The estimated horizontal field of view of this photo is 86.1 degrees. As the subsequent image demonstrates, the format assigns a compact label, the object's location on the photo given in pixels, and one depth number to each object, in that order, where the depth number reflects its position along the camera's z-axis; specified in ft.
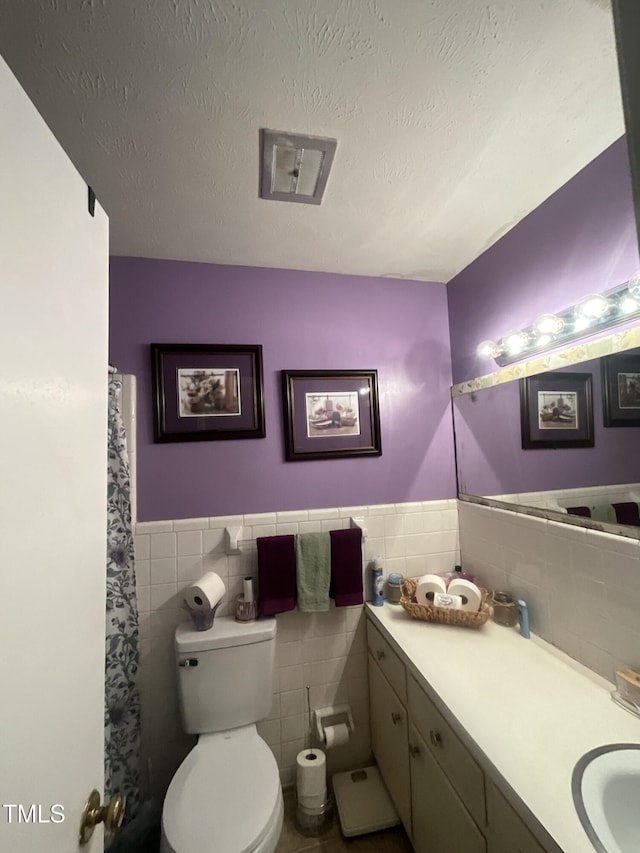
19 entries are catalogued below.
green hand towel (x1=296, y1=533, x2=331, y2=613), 5.04
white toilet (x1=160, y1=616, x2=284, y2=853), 3.25
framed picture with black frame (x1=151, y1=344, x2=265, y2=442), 5.08
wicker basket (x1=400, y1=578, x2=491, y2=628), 4.45
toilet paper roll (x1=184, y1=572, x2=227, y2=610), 4.49
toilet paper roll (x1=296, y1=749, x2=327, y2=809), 4.60
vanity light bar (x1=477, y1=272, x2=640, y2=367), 3.33
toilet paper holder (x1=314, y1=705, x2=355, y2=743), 5.23
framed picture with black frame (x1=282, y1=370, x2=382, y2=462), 5.46
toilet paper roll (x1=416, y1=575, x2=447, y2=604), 4.80
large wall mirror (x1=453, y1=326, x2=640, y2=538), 3.39
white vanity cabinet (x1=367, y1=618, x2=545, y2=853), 2.67
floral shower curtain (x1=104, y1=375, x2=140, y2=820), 4.08
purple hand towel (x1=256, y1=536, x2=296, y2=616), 4.92
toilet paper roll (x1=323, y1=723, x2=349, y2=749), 4.99
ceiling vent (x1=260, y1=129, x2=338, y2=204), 3.31
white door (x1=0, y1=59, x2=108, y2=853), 1.36
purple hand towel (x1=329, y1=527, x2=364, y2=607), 5.14
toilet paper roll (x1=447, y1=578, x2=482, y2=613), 4.59
